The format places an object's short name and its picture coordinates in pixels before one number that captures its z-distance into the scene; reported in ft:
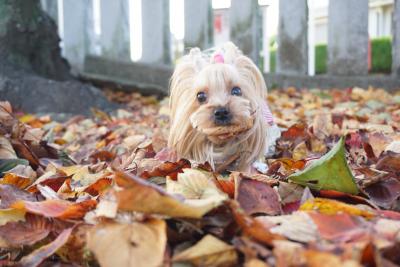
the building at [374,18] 17.01
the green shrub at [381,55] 10.15
